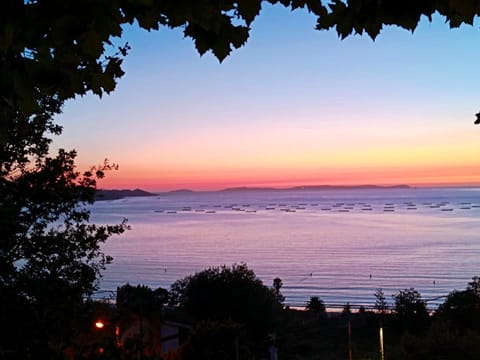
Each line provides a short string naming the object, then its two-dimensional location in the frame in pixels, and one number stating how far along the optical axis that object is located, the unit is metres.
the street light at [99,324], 8.00
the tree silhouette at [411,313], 21.67
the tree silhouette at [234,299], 19.89
